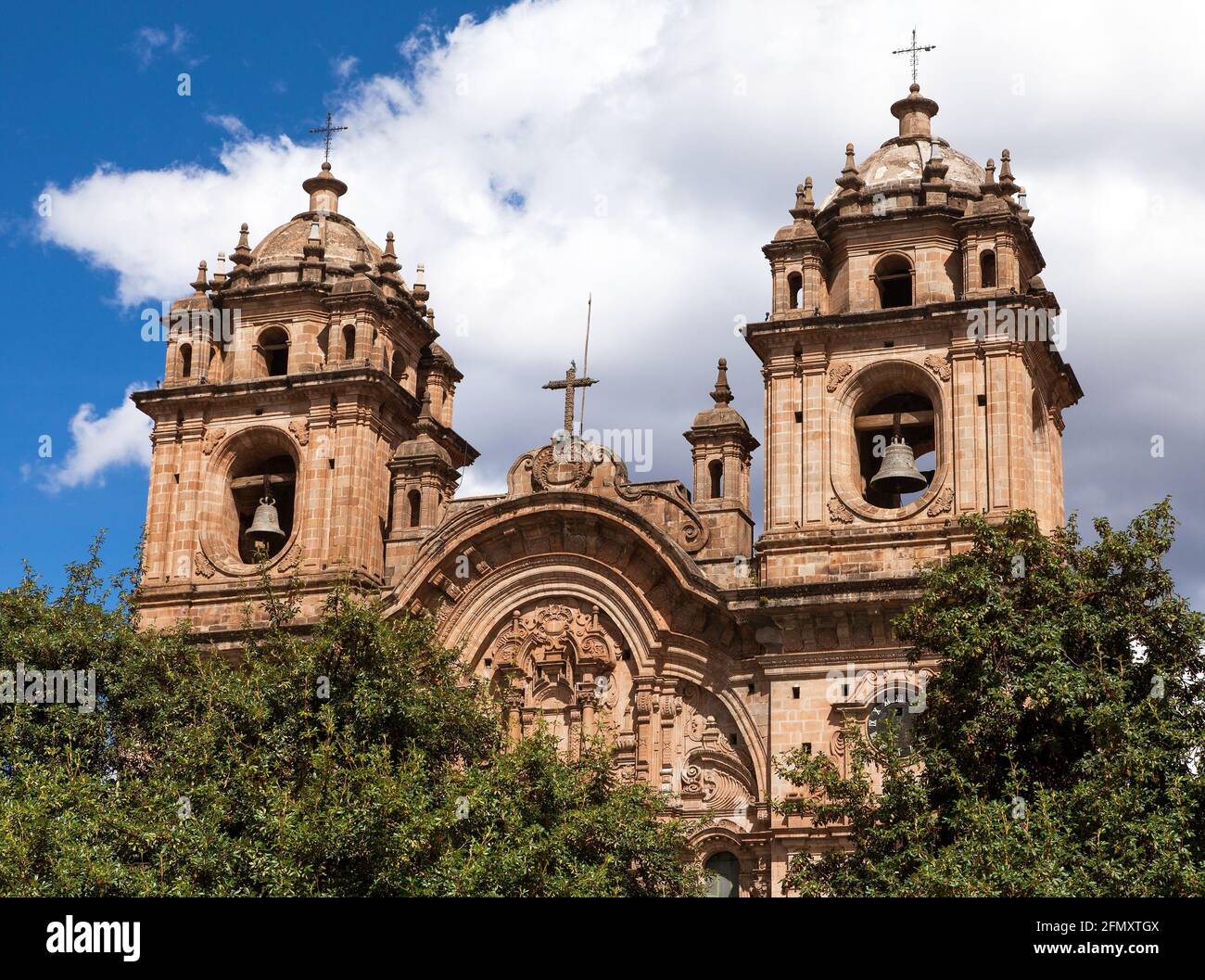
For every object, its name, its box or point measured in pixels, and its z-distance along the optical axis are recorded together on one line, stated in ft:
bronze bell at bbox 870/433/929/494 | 119.24
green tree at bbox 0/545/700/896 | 93.50
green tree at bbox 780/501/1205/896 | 87.35
